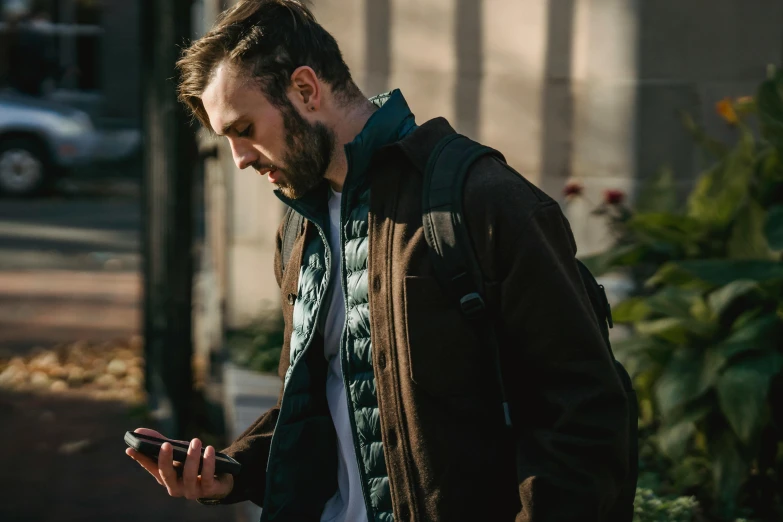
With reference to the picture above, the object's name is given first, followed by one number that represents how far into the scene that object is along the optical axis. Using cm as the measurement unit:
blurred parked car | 1852
